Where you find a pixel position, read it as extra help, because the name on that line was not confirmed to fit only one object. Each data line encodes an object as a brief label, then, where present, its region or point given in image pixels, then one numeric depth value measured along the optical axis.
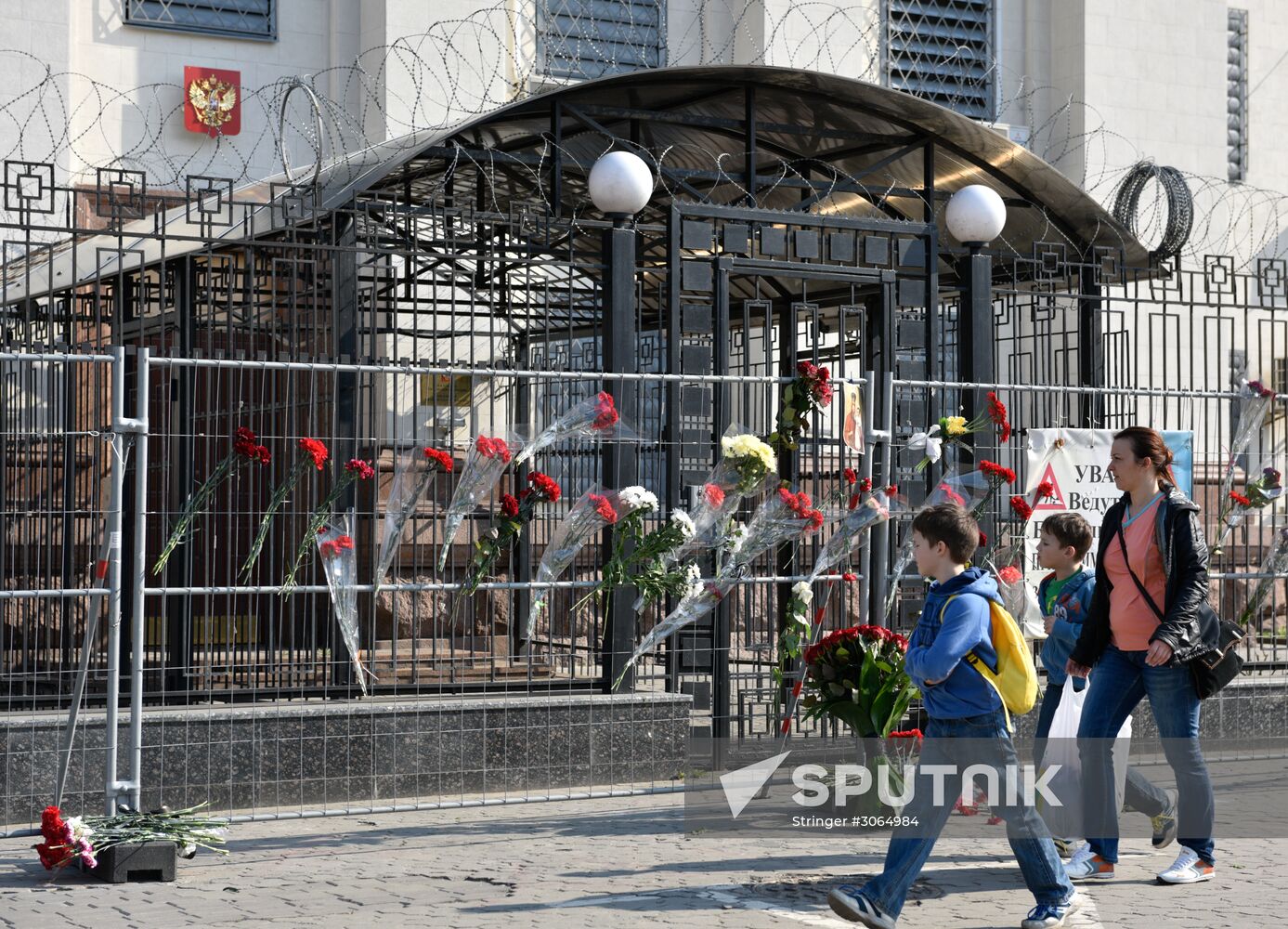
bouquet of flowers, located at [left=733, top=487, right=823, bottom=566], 8.77
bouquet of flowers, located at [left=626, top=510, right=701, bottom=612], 8.69
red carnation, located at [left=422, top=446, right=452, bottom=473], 8.16
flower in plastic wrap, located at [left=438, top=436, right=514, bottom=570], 8.39
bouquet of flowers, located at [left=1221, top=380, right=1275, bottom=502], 10.47
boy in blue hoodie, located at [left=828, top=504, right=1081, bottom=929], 6.01
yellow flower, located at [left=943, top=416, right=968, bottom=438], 9.16
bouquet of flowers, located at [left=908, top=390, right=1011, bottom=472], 9.02
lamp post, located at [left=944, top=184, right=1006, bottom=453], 10.70
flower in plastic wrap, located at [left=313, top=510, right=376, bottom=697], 8.07
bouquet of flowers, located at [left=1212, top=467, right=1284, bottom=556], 10.39
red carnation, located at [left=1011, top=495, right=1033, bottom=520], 9.32
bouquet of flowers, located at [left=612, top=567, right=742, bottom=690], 8.75
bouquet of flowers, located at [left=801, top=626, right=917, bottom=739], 7.93
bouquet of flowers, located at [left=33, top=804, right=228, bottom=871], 6.79
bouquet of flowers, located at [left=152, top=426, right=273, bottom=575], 7.62
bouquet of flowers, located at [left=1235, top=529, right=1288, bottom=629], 10.83
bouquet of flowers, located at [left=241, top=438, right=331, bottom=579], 7.69
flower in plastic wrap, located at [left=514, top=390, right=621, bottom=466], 8.59
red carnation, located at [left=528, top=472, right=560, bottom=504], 8.38
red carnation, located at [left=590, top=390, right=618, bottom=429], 8.60
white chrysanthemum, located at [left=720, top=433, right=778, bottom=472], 8.57
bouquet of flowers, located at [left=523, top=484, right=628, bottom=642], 8.62
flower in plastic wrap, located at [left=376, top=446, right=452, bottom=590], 8.23
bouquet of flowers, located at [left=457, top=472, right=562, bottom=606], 8.39
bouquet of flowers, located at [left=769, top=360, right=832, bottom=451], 8.94
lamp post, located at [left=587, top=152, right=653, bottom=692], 9.31
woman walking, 6.86
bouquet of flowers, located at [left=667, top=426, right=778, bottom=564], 8.59
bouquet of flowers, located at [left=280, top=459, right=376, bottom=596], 7.96
